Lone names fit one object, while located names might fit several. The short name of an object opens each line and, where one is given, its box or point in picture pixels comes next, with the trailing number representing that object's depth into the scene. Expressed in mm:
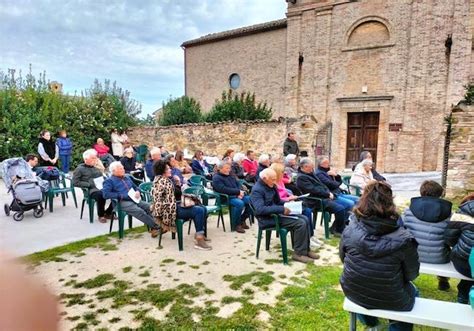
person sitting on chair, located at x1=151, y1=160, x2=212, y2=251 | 4867
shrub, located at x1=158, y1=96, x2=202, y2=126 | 17016
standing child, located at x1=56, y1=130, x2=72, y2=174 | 10680
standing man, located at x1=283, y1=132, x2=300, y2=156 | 10938
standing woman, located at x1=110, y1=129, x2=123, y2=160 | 13758
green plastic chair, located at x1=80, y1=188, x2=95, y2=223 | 6270
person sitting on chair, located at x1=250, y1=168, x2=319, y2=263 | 4590
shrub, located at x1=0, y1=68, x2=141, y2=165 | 11242
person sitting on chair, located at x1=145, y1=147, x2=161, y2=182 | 7290
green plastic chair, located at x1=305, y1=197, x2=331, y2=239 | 5776
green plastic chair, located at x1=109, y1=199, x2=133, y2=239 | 5402
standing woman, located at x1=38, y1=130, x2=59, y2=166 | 9375
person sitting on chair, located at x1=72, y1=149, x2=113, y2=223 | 6252
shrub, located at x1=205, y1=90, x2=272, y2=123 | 15820
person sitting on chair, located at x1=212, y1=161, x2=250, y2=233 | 6023
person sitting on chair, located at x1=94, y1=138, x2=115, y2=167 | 10855
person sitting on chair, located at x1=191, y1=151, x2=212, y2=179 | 8594
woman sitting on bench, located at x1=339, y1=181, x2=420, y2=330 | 2535
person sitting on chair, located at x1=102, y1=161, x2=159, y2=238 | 5398
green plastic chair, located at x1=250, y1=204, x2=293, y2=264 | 4523
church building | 13812
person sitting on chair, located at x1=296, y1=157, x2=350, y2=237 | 5730
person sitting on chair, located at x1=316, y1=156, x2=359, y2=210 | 6048
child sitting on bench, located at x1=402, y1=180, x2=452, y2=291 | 3332
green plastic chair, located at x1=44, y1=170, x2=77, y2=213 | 6869
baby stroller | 6109
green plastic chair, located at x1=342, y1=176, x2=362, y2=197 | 6888
